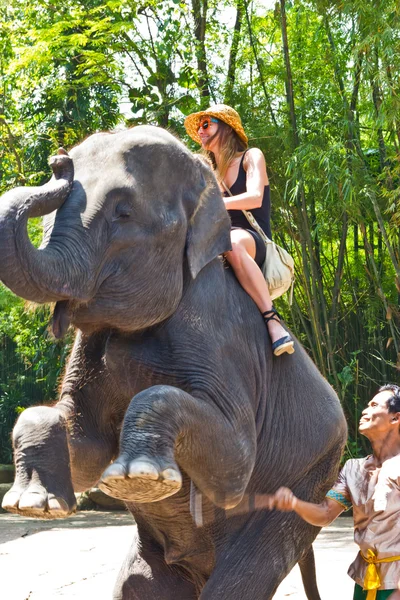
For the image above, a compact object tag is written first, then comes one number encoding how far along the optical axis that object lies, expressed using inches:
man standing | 152.8
